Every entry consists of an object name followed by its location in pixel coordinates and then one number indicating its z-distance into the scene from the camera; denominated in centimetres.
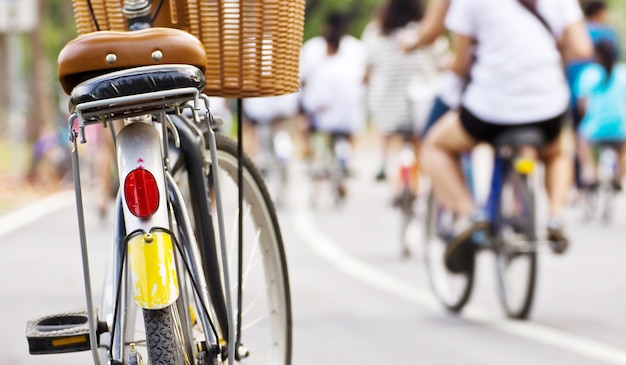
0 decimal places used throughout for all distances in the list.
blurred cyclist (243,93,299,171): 1661
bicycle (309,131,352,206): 1658
